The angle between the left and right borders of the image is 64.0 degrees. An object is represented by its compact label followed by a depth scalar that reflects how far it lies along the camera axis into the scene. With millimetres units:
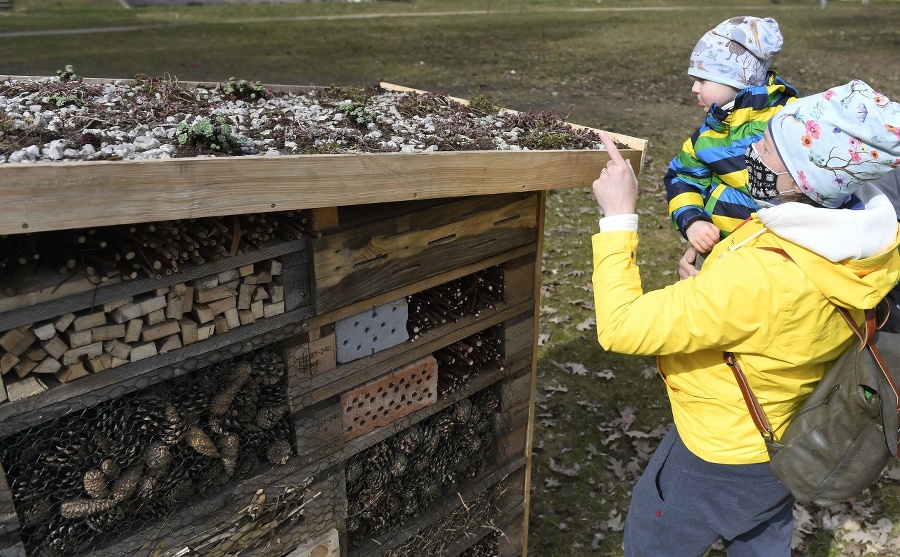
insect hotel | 2240
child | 3602
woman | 2455
